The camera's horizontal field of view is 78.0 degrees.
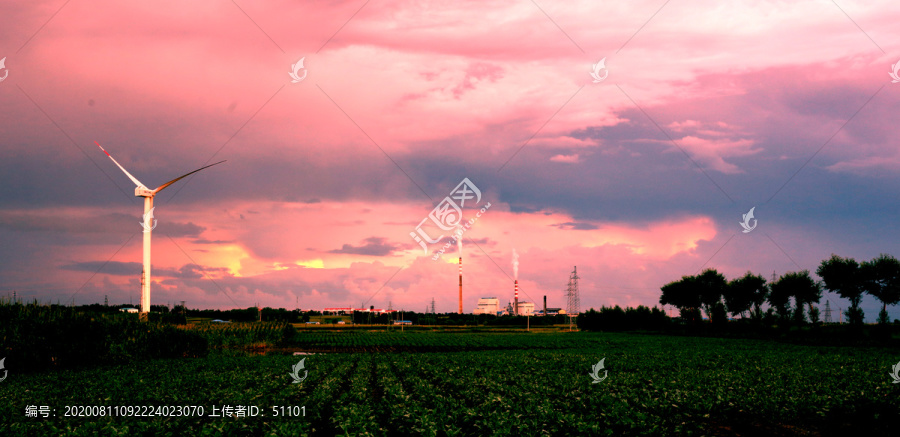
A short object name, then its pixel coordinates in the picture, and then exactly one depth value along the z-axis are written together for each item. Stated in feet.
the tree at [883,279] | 284.82
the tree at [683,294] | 447.01
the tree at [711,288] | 430.61
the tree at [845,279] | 294.87
